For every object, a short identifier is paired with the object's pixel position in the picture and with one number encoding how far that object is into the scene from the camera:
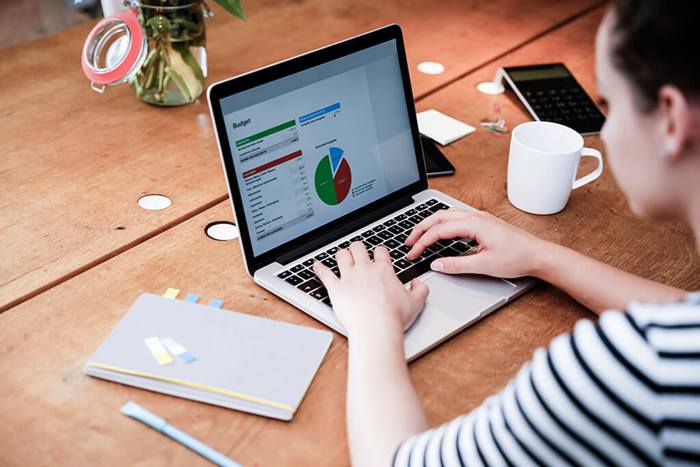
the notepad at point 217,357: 0.89
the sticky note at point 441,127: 1.49
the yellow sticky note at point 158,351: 0.91
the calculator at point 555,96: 1.55
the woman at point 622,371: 0.63
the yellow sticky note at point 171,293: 1.05
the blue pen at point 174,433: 0.82
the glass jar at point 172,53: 1.45
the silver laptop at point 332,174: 1.03
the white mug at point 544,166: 1.24
